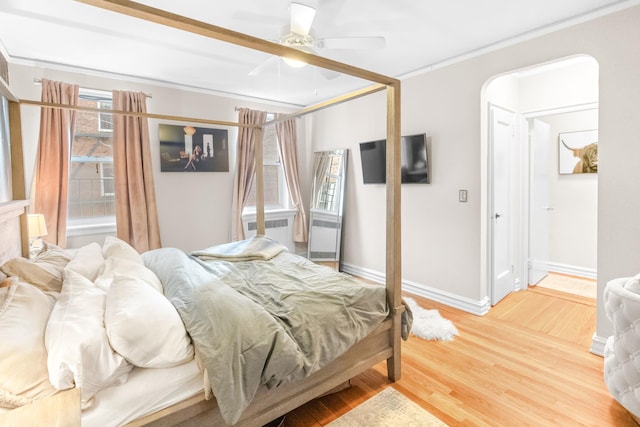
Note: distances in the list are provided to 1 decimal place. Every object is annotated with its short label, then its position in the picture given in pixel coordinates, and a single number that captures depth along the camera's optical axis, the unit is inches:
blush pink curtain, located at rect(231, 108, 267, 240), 167.5
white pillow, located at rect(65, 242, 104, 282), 76.3
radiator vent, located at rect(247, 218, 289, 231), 184.7
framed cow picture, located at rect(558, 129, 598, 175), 162.9
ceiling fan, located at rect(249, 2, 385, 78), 79.5
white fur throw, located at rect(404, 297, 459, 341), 109.5
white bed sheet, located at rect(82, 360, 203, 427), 47.1
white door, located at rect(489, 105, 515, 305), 128.9
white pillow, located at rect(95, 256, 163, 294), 70.9
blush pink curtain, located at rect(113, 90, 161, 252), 135.6
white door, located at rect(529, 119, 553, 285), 150.6
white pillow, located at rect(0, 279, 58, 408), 42.3
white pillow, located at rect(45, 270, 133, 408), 44.7
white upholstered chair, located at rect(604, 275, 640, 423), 64.1
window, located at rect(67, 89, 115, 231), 135.7
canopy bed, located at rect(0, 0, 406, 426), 51.2
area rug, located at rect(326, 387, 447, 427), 71.3
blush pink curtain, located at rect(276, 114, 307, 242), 187.2
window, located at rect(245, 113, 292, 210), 189.3
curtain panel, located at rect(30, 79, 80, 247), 121.5
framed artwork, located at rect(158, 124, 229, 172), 149.7
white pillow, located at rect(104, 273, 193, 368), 50.7
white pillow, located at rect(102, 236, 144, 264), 85.0
